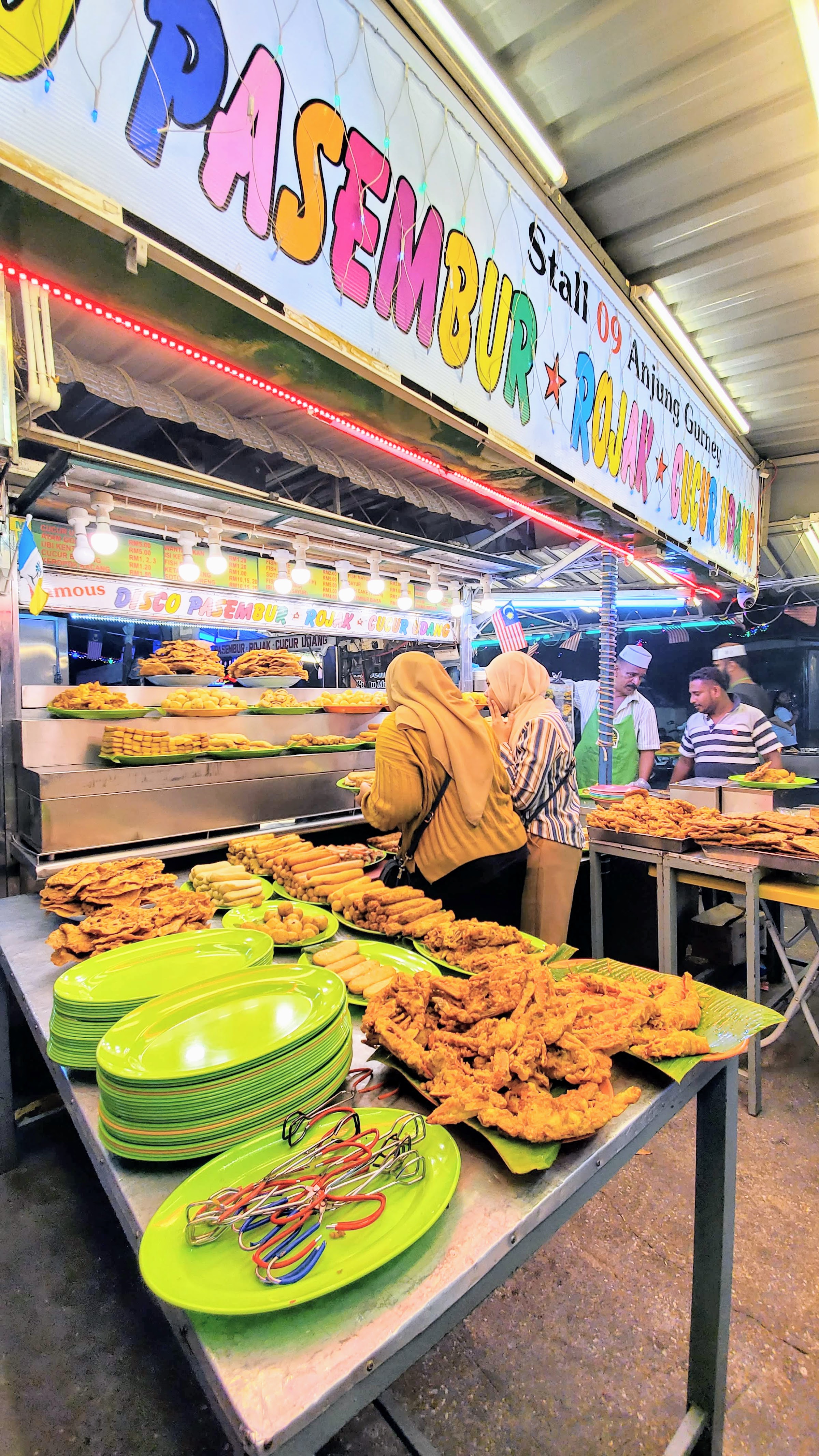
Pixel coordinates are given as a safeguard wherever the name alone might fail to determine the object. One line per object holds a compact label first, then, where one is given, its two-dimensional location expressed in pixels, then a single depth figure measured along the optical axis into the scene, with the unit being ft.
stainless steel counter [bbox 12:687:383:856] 9.89
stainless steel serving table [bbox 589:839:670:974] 12.84
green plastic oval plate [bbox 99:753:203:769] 10.78
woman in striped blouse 11.70
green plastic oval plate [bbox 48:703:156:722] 11.08
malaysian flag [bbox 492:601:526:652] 16.89
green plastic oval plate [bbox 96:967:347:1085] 3.77
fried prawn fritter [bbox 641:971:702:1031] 4.76
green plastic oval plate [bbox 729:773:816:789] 14.94
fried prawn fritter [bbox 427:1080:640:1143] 3.65
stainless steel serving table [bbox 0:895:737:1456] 2.43
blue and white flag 10.80
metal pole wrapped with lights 18.61
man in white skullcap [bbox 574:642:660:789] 24.13
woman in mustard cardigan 9.43
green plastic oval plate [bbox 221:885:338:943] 6.70
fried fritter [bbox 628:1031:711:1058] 4.40
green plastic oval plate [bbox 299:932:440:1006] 6.16
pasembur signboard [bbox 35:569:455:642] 18.56
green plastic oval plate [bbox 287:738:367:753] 14.12
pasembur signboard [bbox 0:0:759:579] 5.03
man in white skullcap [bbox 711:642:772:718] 22.40
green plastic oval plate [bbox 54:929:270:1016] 4.98
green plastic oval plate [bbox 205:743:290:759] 12.16
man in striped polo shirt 18.49
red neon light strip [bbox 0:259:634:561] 6.56
